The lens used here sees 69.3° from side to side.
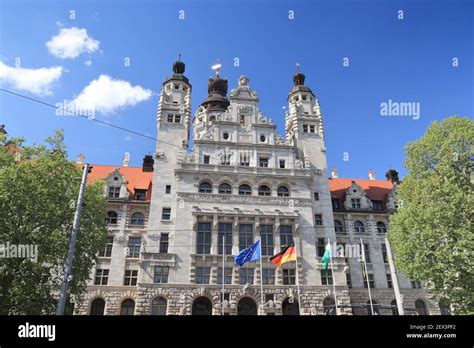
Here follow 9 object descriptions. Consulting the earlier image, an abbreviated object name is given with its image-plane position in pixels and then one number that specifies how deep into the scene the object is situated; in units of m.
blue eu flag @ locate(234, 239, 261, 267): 29.38
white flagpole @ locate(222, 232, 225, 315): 31.03
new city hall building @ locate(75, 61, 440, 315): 33.84
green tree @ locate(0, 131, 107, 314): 21.48
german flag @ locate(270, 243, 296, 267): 29.91
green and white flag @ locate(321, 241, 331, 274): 30.01
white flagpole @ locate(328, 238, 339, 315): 32.79
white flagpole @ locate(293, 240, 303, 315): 32.41
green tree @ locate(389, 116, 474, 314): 22.62
